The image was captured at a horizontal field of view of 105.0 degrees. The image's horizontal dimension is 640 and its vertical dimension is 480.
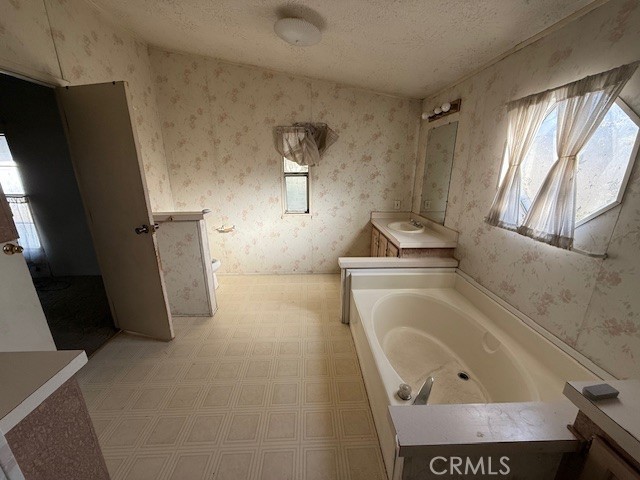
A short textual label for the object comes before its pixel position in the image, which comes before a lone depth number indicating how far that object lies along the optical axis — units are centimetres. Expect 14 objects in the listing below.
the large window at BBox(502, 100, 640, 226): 99
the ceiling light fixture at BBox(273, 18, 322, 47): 158
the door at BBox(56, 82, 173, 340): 164
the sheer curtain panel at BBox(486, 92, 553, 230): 135
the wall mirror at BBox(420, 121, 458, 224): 234
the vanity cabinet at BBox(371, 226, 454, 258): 221
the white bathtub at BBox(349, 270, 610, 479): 124
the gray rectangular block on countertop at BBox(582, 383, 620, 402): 62
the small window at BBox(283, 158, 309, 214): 308
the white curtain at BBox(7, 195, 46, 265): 281
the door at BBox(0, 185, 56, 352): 117
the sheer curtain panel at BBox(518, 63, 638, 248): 103
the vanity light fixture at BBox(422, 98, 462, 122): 217
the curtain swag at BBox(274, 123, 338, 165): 287
